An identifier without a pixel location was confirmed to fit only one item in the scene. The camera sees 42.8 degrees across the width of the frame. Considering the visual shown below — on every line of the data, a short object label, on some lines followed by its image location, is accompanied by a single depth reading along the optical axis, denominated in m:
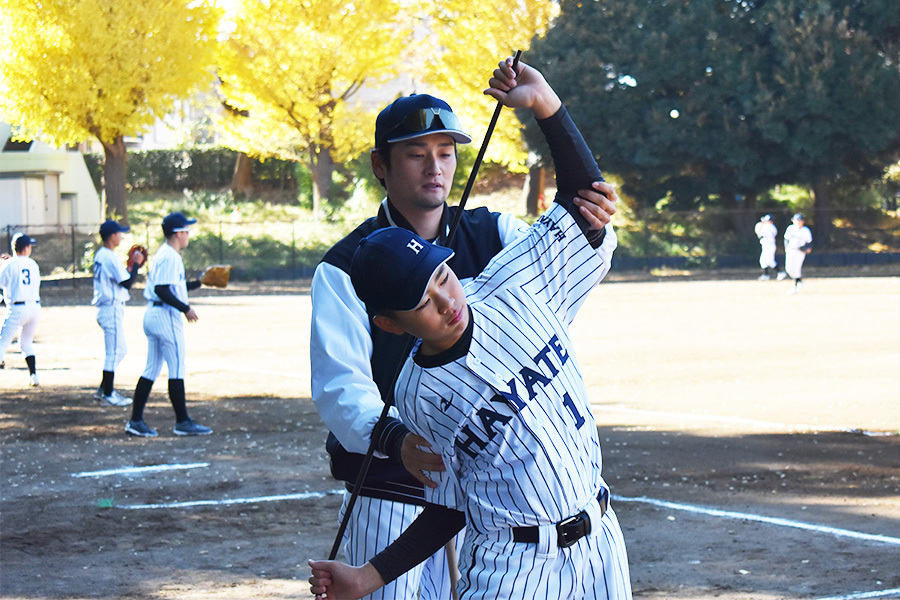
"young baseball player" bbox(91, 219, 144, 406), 13.32
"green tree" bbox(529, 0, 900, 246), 34.91
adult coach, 3.59
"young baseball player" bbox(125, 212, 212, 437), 11.30
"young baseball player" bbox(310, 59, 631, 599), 2.77
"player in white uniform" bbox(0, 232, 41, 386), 15.20
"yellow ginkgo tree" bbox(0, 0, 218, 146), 33.25
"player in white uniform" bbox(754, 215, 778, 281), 32.88
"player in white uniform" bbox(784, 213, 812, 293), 28.58
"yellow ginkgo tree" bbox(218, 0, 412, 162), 39.44
